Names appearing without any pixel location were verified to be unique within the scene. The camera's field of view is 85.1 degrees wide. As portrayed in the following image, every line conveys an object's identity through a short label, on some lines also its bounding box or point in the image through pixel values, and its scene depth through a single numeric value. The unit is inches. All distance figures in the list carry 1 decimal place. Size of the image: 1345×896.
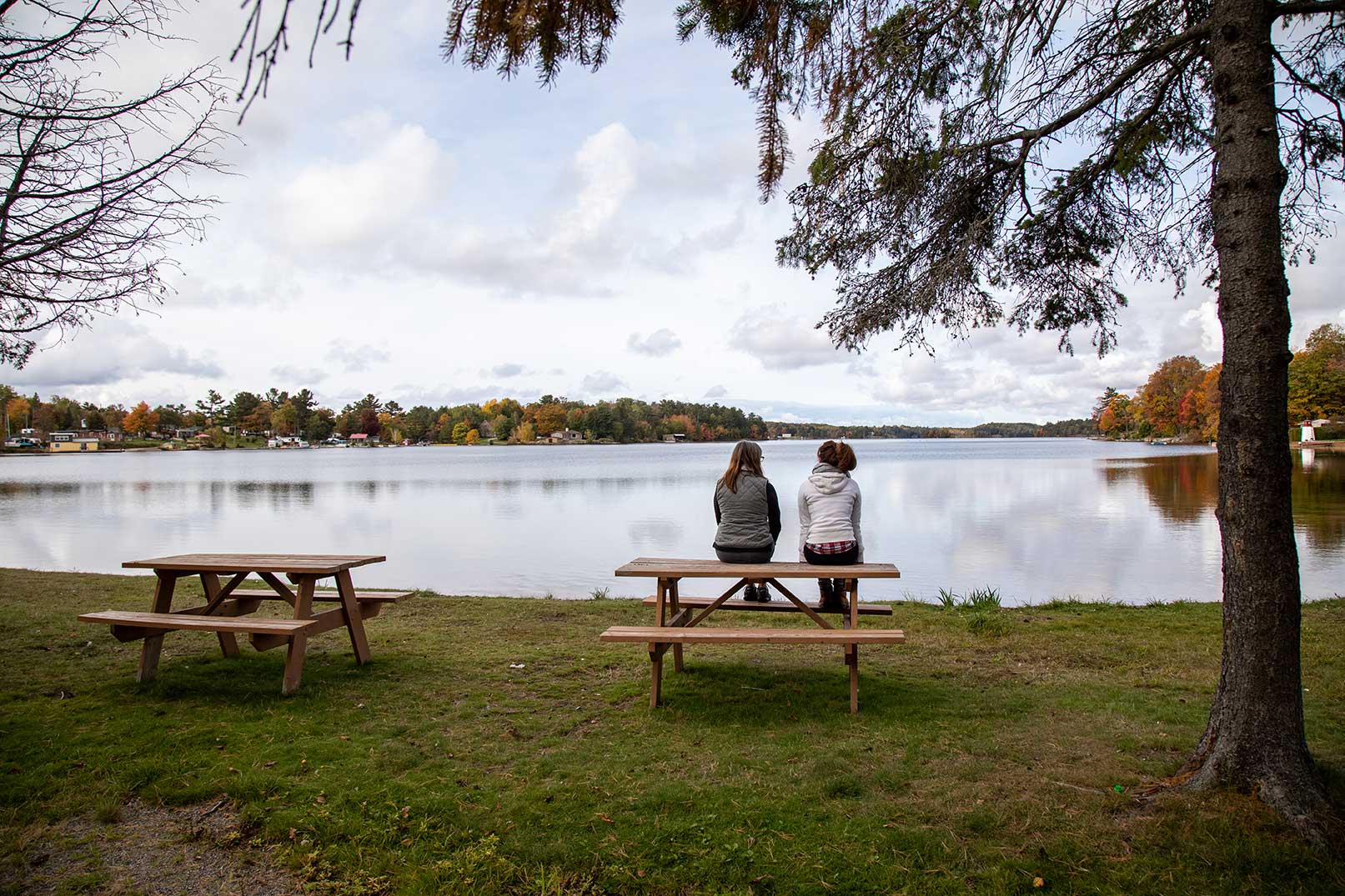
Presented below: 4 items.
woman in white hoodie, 210.2
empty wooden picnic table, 187.6
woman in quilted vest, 215.6
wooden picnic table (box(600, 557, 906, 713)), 170.9
